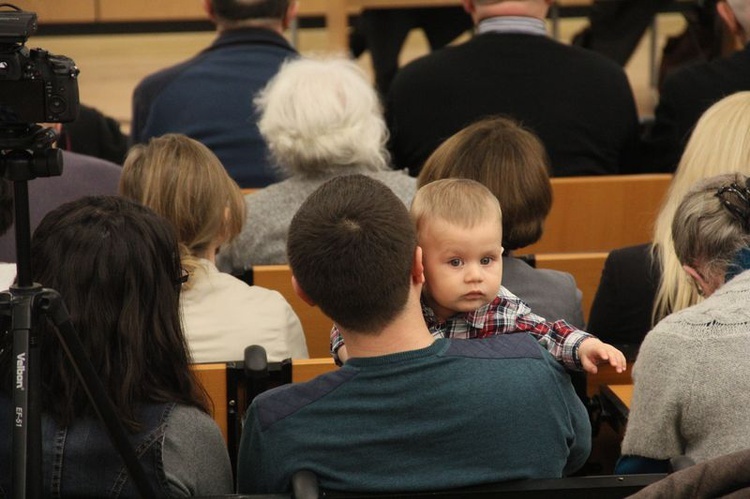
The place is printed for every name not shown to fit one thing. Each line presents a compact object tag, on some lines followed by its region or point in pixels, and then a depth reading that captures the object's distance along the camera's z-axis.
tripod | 3.28
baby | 4.05
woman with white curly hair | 6.21
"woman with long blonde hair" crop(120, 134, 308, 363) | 4.87
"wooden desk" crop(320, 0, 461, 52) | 12.53
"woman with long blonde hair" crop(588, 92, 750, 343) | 5.27
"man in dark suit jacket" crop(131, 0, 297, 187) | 7.66
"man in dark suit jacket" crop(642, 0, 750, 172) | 7.84
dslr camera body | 3.43
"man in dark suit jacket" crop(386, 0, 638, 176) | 7.69
